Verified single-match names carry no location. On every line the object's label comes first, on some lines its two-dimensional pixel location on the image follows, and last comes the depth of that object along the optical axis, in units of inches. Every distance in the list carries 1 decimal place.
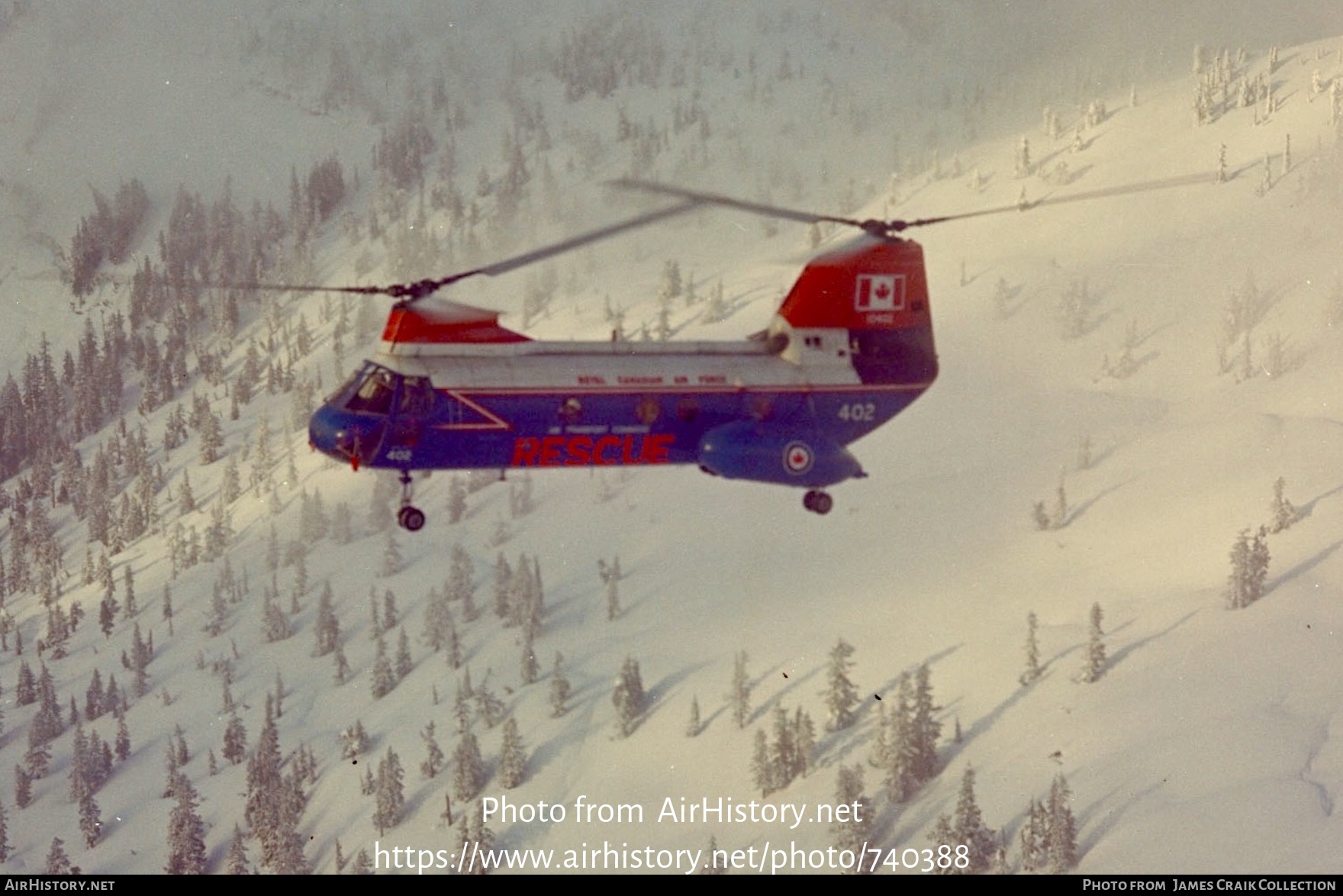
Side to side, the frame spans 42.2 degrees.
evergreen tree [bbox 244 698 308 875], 5679.1
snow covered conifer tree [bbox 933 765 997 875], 4463.6
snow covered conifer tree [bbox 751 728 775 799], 5206.7
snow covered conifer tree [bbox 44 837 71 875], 5910.4
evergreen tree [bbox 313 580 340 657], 6973.4
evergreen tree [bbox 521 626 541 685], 6328.7
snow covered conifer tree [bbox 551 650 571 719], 5994.1
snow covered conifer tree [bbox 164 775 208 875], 5772.6
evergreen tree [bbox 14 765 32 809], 6870.1
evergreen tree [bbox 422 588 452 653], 6737.2
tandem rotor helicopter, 1604.3
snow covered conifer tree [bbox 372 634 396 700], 6609.3
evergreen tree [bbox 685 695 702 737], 5492.1
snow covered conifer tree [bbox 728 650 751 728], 5477.4
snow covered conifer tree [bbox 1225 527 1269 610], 4953.3
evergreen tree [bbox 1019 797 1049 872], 4269.2
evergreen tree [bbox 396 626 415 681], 6702.8
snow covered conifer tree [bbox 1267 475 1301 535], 5339.6
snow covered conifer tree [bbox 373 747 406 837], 5649.6
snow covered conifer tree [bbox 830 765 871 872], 4721.2
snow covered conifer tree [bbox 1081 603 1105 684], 4906.5
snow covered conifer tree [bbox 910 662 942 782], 5029.5
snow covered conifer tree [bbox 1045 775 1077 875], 4207.7
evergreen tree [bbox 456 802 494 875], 5211.6
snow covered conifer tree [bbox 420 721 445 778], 5930.1
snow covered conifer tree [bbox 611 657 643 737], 5654.5
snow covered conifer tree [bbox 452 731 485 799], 5728.3
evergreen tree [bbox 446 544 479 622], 6879.9
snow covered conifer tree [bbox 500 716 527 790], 5713.6
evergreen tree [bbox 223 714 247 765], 6491.1
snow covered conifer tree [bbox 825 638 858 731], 5236.2
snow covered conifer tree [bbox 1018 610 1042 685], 5132.9
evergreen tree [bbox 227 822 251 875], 5792.3
